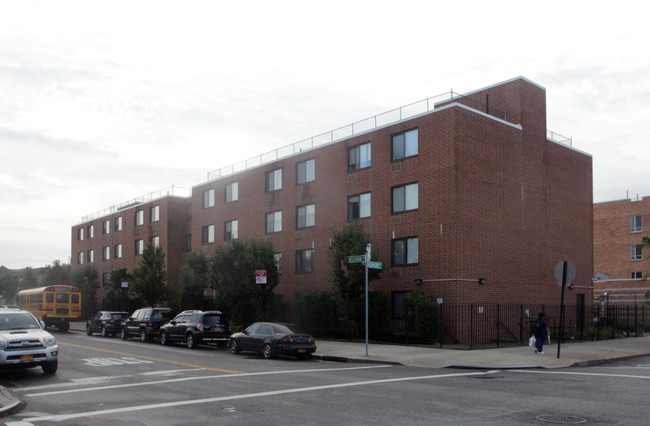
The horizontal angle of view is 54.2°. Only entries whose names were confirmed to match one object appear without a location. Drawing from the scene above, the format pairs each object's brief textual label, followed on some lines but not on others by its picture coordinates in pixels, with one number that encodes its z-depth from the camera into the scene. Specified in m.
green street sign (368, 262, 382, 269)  22.57
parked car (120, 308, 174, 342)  31.23
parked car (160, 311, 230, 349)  26.50
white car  15.68
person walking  21.59
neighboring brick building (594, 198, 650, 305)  54.00
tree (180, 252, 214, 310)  38.04
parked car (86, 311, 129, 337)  36.06
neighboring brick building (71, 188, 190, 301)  53.78
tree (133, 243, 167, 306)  46.62
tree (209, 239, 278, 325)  32.59
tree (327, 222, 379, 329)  28.80
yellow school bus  41.62
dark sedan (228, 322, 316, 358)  21.72
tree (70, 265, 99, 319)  61.53
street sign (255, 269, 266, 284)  28.01
